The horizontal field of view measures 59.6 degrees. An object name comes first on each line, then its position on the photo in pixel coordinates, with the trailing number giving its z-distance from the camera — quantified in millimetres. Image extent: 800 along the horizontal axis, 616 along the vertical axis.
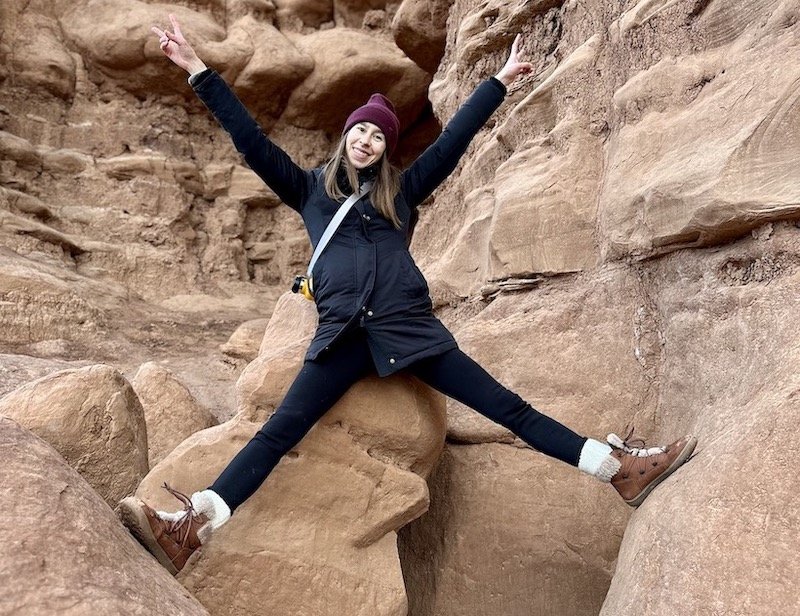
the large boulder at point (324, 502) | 2338
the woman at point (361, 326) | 2225
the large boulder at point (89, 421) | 2525
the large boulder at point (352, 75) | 8828
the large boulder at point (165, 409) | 3807
